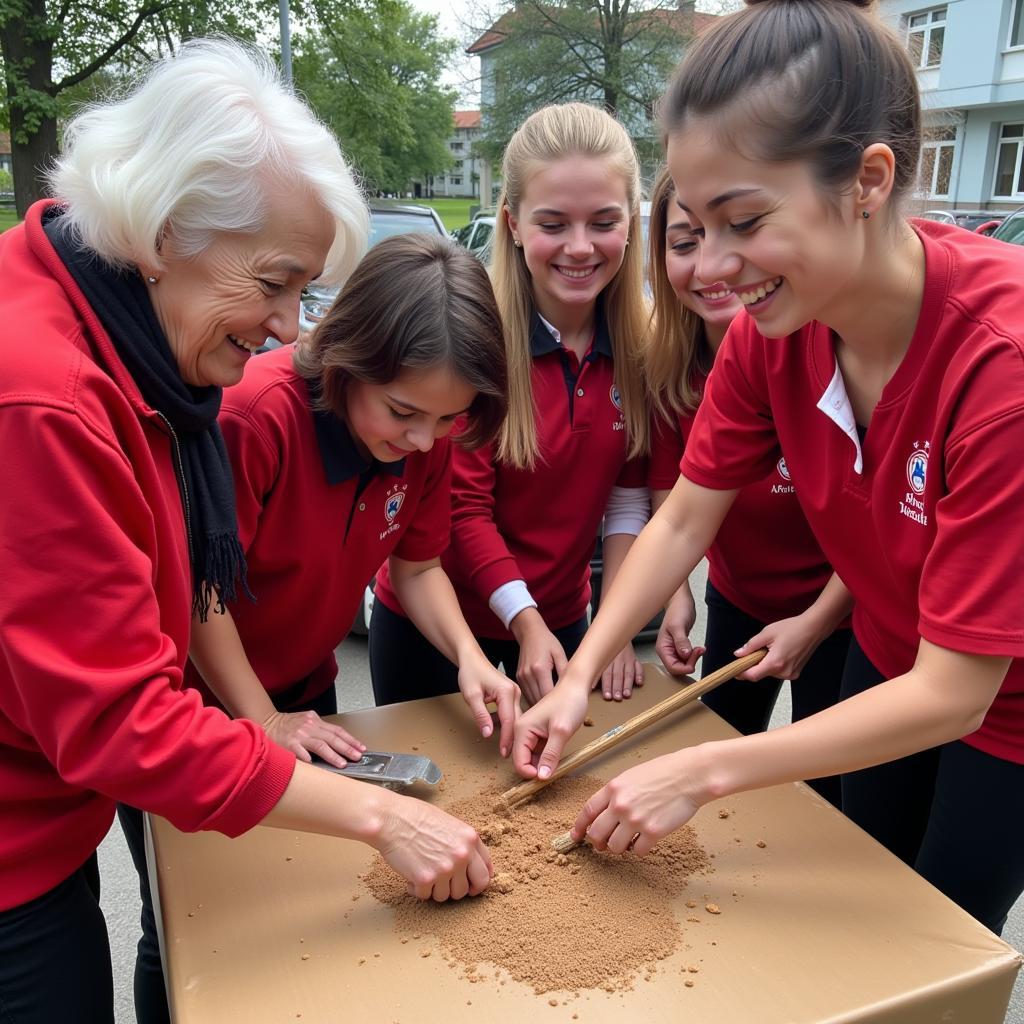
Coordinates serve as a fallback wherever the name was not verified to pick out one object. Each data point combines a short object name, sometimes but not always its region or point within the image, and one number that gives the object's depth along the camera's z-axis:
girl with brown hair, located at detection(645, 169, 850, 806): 1.83
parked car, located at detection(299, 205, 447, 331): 6.36
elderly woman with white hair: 0.88
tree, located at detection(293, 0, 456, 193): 14.99
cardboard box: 0.98
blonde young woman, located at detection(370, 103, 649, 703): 1.83
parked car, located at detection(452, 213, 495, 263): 9.01
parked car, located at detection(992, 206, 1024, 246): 7.50
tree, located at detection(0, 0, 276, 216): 11.80
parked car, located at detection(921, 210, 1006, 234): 12.13
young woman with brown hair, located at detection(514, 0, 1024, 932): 1.06
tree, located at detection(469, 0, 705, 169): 18.16
